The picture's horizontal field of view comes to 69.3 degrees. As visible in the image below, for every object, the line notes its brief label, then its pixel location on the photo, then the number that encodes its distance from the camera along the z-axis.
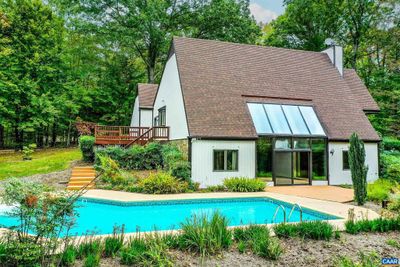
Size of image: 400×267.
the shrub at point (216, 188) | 13.04
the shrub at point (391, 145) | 20.18
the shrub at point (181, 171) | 13.07
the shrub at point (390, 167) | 15.73
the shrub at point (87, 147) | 17.47
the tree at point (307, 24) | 28.84
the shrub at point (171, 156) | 13.66
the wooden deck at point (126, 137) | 17.03
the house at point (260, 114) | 13.89
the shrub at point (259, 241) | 5.02
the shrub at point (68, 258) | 4.41
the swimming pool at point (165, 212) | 8.16
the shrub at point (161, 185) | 12.08
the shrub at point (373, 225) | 6.38
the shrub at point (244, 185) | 12.77
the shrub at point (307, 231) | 5.90
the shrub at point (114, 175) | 13.19
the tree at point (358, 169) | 9.69
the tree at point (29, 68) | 23.31
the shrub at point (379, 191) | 10.44
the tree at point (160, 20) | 25.45
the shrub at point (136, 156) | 14.98
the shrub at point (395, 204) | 8.02
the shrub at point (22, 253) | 4.18
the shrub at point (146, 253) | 4.51
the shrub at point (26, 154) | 18.86
